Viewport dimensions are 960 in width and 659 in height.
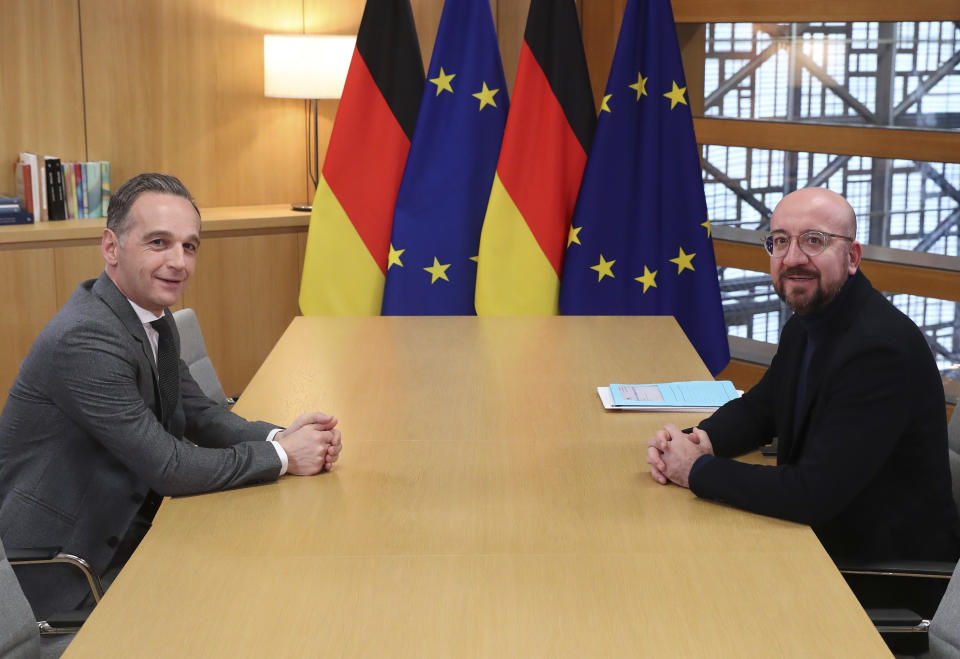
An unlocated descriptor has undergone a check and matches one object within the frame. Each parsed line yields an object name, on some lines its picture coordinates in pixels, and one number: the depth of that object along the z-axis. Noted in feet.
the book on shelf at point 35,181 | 14.70
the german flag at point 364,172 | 14.05
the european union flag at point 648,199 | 13.70
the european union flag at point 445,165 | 13.94
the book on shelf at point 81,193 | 15.21
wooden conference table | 4.76
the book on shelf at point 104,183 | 15.43
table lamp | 15.65
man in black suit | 6.19
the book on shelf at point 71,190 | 15.14
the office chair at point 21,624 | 5.39
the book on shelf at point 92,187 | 15.28
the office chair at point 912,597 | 5.37
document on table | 8.15
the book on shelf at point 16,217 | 14.35
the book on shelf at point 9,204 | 14.37
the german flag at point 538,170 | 13.65
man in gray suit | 6.49
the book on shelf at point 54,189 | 14.87
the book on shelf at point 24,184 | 14.71
